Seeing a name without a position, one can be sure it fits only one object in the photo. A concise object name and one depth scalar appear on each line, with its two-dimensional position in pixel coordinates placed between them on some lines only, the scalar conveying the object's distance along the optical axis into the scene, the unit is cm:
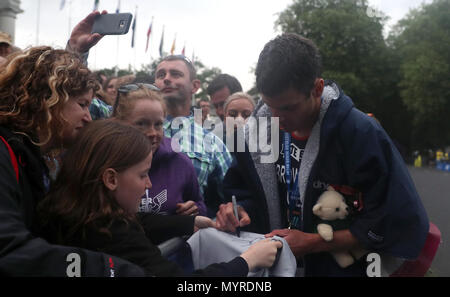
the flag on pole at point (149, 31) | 1648
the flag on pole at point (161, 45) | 2153
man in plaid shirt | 295
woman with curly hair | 118
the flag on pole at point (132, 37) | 1498
